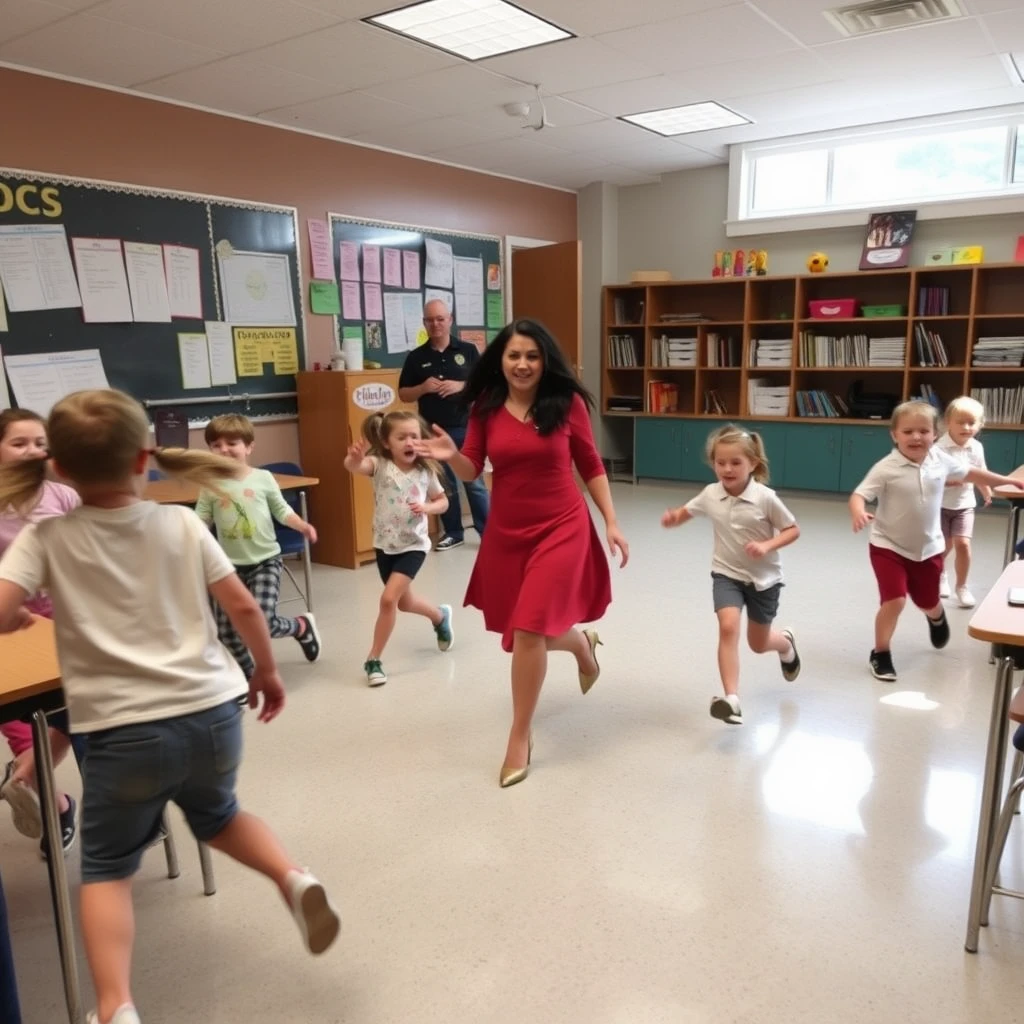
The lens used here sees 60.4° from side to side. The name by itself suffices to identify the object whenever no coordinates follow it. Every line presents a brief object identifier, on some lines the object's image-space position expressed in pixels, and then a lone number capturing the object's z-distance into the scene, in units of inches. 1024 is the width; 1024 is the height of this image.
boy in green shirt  126.6
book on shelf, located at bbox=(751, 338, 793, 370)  286.4
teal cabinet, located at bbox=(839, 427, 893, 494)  268.4
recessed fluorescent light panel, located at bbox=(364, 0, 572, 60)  154.3
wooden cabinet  208.1
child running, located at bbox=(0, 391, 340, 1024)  55.7
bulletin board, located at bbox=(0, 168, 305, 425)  172.1
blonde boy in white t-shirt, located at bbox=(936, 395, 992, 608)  150.3
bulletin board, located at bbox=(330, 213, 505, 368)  238.7
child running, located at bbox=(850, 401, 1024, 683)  125.7
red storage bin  275.0
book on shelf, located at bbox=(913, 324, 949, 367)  261.3
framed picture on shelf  264.8
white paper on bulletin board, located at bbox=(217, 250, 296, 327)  208.1
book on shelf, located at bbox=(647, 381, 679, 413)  314.7
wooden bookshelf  260.1
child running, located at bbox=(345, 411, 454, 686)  133.9
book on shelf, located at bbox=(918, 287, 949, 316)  261.1
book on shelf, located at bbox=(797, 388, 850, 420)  280.2
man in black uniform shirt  210.5
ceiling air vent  159.0
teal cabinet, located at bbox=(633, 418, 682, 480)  310.7
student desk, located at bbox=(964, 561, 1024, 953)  65.7
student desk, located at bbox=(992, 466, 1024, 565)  122.8
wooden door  268.5
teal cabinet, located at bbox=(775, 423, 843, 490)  277.0
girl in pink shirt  82.6
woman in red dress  101.2
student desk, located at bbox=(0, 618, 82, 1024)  58.5
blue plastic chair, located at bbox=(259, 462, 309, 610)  171.6
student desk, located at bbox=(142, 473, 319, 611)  152.9
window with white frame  251.0
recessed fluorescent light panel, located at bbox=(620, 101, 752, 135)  229.1
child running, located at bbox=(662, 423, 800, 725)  114.5
